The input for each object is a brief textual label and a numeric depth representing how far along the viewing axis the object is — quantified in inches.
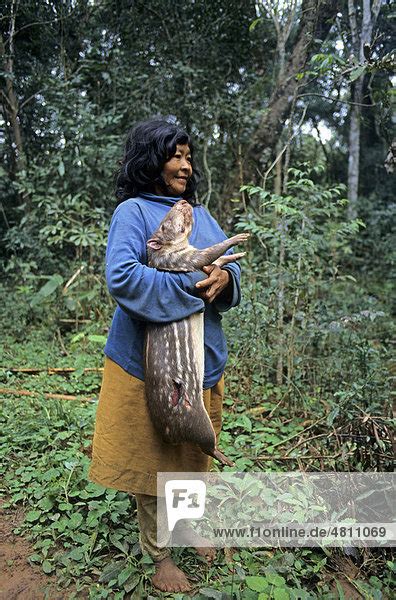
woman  73.0
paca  73.0
